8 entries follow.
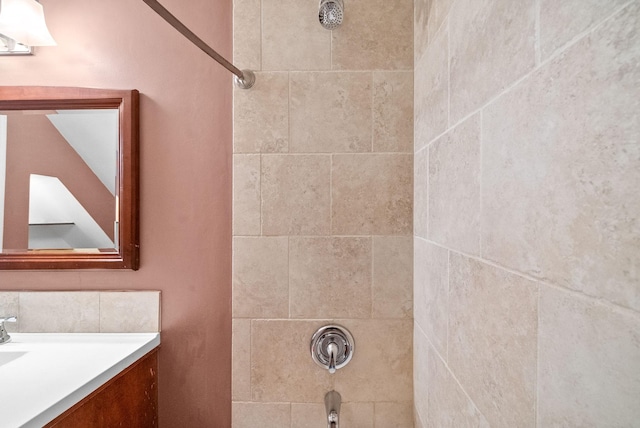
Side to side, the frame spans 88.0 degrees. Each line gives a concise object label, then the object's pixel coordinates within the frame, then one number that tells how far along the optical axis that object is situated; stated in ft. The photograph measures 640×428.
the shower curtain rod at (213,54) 2.32
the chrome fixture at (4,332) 3.89
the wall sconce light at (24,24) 3.81
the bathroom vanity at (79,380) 2.66
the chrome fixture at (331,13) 3.63
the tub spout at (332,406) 3.42
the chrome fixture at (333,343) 3.79
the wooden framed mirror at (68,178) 4.08
